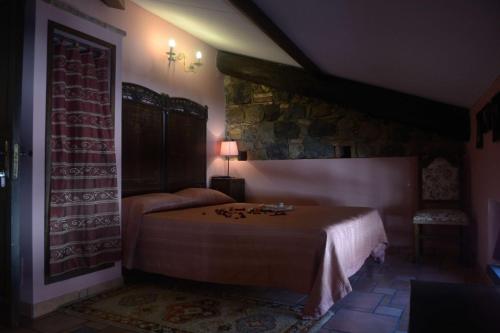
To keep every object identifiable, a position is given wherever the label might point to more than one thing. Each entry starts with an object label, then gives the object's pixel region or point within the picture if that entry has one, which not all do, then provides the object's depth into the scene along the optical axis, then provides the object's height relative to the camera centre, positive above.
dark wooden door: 2.32 +0.04
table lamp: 5.29 +0.26
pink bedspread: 2.50 -0.58
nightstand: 5.11 -0.25
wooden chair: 4.04 -0.25
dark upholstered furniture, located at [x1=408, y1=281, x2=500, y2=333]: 1.06 -0.43
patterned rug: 2.35 -0.97
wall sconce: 4.39 +1.31
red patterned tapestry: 2.73 +0.03
